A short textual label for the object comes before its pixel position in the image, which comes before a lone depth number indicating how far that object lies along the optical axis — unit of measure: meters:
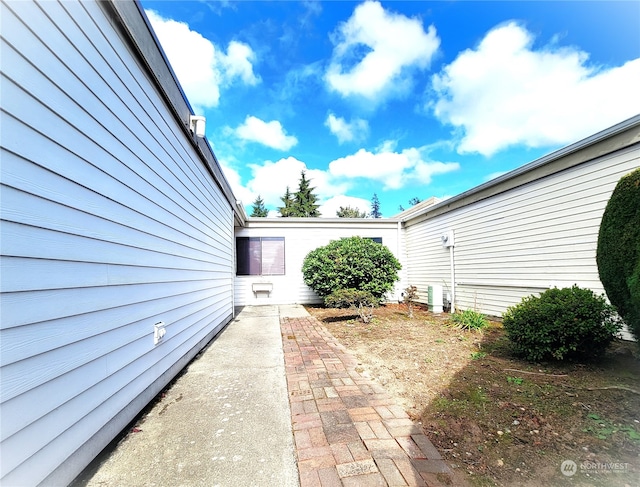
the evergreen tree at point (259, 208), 34.25
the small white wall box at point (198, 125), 3.69
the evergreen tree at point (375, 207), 56.25
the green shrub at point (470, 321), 5.06
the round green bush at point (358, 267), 6.97
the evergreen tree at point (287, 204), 28.41
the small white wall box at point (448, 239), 7.17
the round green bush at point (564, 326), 2.99
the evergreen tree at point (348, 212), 33.88
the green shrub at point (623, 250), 2.58
